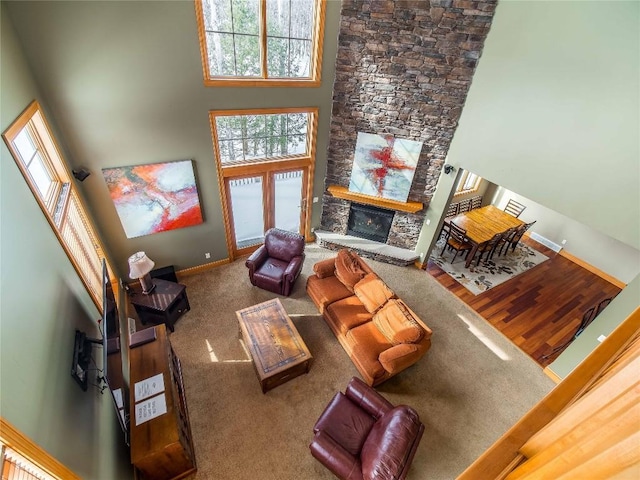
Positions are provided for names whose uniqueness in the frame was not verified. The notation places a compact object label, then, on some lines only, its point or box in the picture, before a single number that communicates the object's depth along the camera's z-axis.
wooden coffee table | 3.87
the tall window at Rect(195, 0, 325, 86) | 4.22
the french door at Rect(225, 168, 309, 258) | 5.64
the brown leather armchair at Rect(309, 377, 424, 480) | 2.79
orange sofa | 3.99
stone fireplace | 4.57
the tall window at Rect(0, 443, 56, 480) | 1.47
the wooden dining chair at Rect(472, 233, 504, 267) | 6.80
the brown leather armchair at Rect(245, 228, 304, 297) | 5.32
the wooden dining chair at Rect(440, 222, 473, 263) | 6.78
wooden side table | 4.52
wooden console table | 2.79
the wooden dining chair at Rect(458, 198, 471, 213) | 8.36
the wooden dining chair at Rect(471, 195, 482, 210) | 8.61
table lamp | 4.29
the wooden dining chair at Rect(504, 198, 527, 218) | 8.23
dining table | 6.63
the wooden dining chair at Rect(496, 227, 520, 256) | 7.07
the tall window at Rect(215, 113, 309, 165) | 4.98
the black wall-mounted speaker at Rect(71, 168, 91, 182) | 3.96
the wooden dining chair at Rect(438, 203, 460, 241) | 8.16
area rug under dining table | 6.44
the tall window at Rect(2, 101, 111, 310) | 2.84
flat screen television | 2.52
